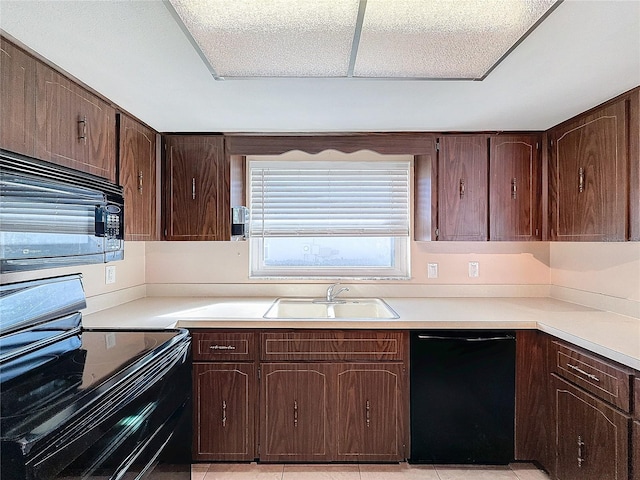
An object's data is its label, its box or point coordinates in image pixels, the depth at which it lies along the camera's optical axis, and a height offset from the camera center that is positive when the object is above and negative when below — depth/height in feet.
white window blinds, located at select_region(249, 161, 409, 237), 9.32 +1.04
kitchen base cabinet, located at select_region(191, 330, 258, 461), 7.06 -2.65
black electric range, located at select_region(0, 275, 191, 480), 3.00 -1.37
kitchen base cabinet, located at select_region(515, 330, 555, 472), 6.97 -2.77
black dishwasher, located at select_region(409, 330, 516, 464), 6.95 -2.73
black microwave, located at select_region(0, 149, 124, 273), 3.67 +0.30
